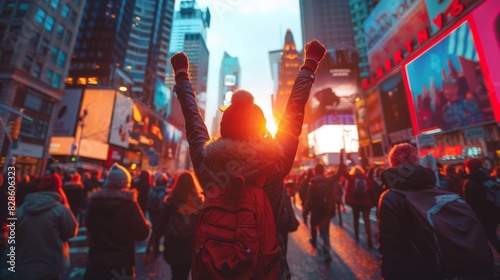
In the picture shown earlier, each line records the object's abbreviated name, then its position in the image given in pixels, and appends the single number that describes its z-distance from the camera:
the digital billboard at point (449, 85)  19.02
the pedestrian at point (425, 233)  1.64
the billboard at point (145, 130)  43.84
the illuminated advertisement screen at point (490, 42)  16.62
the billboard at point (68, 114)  33.81
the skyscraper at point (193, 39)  131.88
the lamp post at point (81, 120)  34.08
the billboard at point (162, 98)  55.41
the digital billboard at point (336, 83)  53.69
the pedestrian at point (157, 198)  5.96
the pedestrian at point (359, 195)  6.94
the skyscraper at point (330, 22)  95.56
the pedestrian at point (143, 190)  7.68
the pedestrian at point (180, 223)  3.24
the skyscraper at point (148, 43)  66.54
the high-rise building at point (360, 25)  72.56
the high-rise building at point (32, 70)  24.56
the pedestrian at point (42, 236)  2.66
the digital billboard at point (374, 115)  35.94
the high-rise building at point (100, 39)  54.50
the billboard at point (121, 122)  37.31
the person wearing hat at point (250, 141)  1.39
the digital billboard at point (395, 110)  30.42
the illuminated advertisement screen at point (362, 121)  40.22
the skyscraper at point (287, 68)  125.44
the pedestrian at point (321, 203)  6.17
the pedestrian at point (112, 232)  2.84
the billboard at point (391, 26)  28.72
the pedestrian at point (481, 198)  4.38
